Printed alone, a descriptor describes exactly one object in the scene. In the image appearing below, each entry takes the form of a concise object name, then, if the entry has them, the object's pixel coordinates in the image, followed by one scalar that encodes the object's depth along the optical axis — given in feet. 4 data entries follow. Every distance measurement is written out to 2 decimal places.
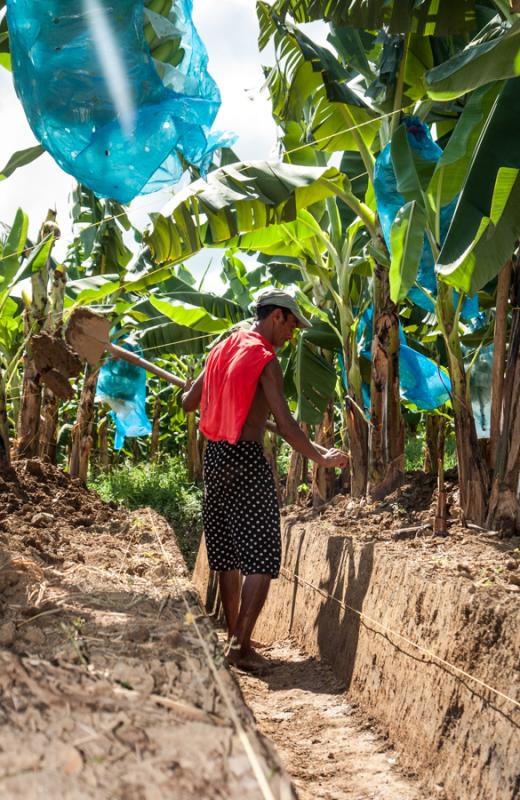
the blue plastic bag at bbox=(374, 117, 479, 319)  15.23
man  13.64
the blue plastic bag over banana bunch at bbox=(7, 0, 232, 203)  12.80
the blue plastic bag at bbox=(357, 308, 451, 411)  21.59
